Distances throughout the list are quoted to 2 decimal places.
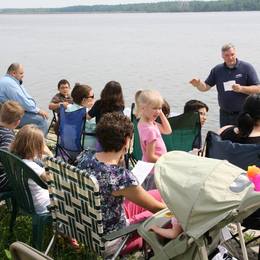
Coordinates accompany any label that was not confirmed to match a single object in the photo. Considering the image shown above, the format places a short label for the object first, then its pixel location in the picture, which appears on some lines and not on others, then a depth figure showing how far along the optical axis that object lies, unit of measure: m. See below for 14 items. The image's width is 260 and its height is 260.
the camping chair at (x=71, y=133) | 5.22
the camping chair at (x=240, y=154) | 3.32
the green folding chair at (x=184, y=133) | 5.02
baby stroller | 2.62
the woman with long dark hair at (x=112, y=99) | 5.09
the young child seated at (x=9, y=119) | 4.20
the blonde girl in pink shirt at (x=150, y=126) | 4.28
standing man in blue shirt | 6.07
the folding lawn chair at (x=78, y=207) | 2.90
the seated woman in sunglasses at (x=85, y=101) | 5.32
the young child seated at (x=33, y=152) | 3.59
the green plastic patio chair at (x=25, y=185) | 3.41
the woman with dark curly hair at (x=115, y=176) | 3.04
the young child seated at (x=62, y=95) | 7.54
